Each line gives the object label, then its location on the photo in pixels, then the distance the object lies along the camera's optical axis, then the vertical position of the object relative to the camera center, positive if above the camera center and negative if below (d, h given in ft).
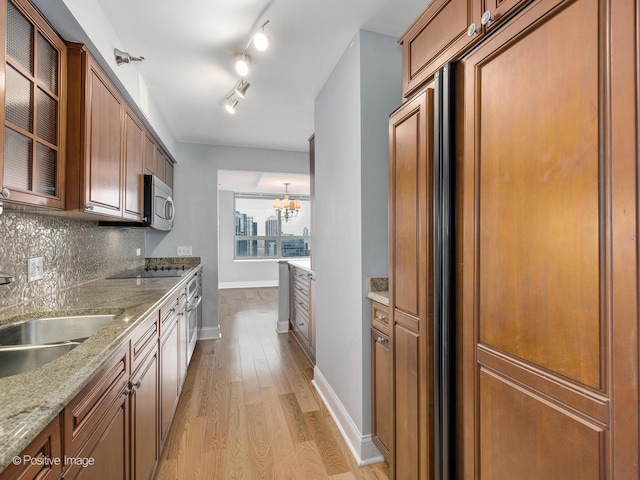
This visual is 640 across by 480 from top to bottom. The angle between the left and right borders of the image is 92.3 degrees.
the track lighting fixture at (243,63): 5.49 +3.76
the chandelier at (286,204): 19.75 +2.46
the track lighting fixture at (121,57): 5.78 +3.53
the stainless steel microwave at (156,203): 8.64 +1.18
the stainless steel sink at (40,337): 3.43 -1.25
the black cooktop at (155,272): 8.93 -0.96
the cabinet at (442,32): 3.04 +2.44
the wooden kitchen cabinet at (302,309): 10.10 -2.48
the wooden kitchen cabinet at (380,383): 5.25 -2.50
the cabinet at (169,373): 5.77 -2.73
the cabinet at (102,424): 2.65 -1.84
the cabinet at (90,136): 4.98 +1.87
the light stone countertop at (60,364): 1.95 -1.10
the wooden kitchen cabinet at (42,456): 1.94 -1.51
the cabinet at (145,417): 4.17 -2.62
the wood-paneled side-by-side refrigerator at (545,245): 1.97 -0.02
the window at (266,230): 26.25 +1.07
